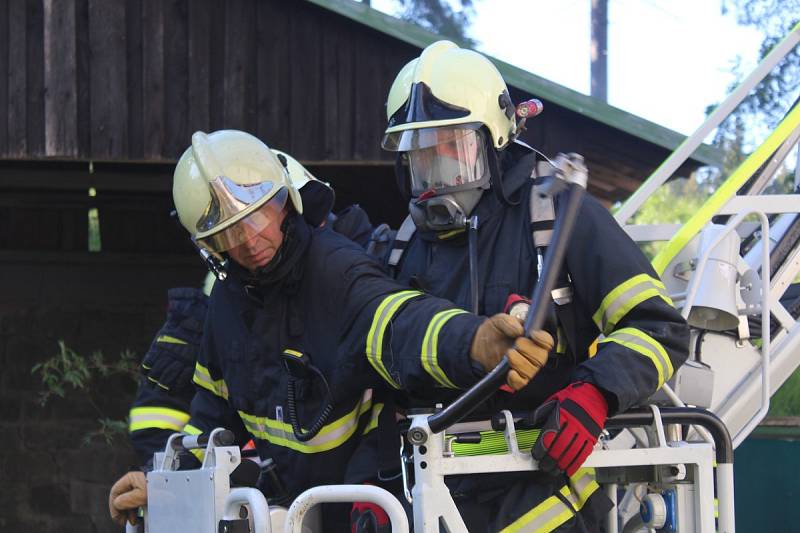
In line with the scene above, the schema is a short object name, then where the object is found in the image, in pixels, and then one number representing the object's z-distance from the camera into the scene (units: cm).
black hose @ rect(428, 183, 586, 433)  492
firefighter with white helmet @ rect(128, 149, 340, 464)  749
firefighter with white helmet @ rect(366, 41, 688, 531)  535
